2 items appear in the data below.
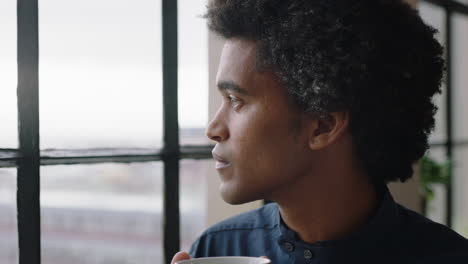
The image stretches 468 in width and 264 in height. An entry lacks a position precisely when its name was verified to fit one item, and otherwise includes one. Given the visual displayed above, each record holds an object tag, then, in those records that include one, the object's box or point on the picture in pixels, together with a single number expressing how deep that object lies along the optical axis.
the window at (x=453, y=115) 3.73
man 1.21
